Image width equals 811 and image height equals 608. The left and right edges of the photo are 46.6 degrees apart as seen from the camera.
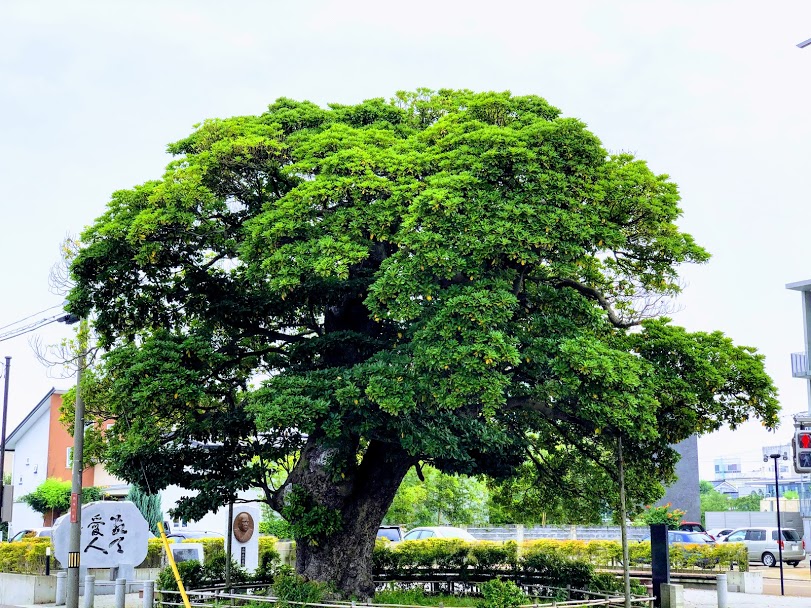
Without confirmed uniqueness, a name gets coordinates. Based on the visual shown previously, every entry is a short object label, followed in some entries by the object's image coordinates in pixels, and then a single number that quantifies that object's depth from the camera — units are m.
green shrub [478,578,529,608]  17.17
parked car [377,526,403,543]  38.91
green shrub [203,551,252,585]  23.36
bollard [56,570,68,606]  22.92
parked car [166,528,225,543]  36.88
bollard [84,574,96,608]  19.98
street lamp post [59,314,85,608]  18.00
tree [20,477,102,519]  52.22
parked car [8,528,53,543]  41.30
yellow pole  17.89
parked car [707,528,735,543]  45.45
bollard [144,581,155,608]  19.19
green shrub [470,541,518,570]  25.46
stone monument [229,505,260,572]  23.41
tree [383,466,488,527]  51.16
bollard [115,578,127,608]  19.45
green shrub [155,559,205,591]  21.06
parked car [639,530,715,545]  37.94
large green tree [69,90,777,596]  17.17
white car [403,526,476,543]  39.00
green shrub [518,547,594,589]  22.62
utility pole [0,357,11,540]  39.78
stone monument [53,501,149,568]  14.34
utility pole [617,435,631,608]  17.88
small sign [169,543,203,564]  30.17
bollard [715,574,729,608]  21.00
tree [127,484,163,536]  44.69
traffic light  16.31
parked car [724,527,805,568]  41.00
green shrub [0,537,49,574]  26.95
